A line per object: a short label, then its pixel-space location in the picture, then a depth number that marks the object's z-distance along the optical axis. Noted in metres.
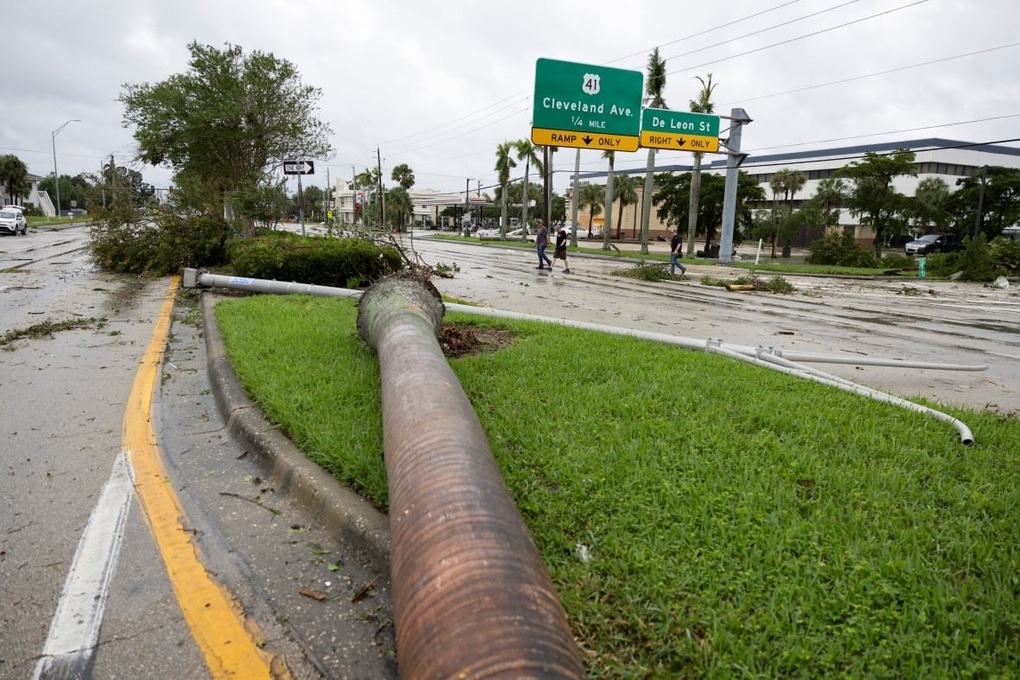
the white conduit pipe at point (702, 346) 6.47
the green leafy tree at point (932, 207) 43.13
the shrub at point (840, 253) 32.06
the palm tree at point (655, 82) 33.94
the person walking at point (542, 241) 23.05
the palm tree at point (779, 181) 53.75
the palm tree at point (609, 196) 42.81
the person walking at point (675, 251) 22.59
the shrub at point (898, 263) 31.54
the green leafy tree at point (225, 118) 24.89
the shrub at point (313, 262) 11.73
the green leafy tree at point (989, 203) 45.84
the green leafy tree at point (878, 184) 39.59
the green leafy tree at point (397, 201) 85.88
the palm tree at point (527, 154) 58.32
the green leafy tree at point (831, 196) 45.97
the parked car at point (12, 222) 35.31
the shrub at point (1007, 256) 27.69
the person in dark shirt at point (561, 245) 22.03
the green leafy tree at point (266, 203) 20.66
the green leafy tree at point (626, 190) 71.62
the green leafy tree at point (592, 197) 78.69
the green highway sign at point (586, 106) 19.27
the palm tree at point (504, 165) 62.38
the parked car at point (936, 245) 44.47
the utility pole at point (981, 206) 43.25
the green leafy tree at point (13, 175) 75.25
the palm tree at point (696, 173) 34.09
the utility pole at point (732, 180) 24.02
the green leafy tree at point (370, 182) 96.83
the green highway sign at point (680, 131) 21.95
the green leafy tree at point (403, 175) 92.50
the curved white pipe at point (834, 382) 4.27
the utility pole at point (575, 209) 44.28
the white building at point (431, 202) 109.62
